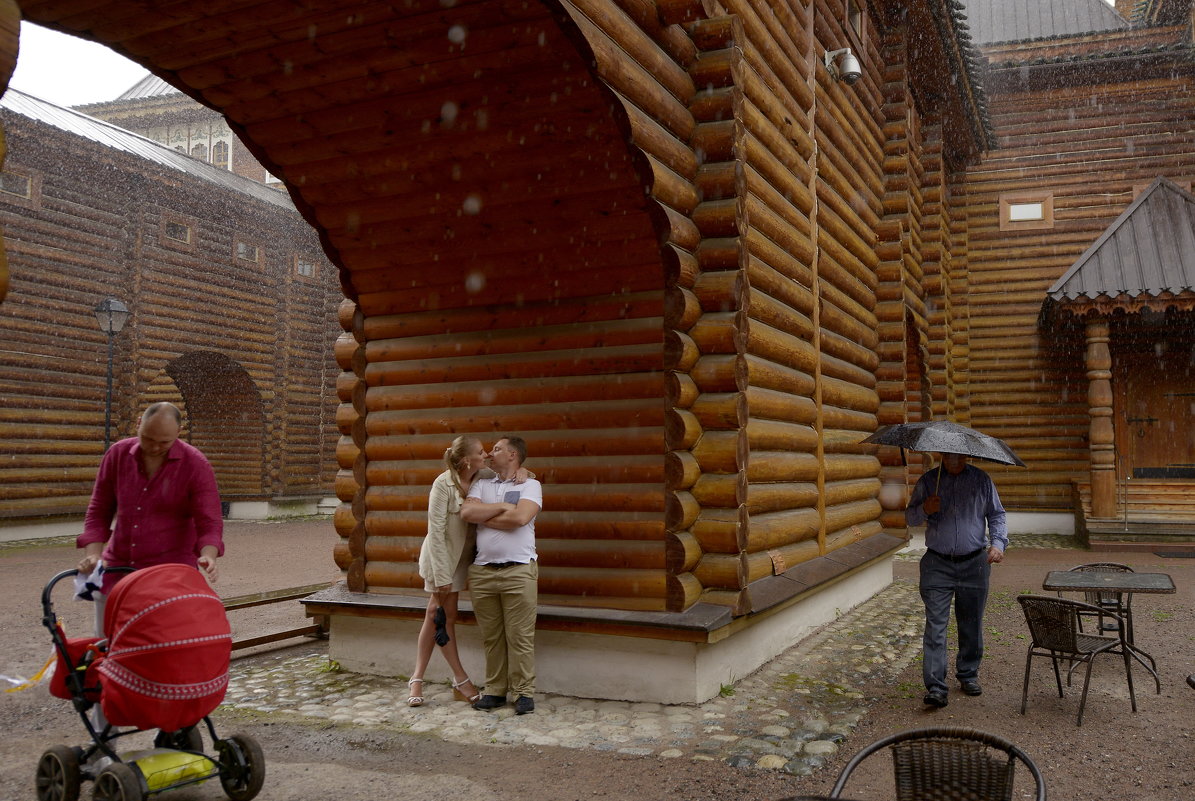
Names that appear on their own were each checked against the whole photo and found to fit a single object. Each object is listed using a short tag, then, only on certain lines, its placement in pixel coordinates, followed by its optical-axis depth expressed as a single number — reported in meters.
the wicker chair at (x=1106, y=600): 6.75
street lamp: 16.67
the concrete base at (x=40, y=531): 17.81
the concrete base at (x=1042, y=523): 18.77
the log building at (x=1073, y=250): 17.70
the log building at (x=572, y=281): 5.77
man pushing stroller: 4.96
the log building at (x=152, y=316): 18.05
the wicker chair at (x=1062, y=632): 5.82
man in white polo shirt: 6.20
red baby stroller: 4.07
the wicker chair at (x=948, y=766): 2.65
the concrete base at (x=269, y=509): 24.27
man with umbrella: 6.54
